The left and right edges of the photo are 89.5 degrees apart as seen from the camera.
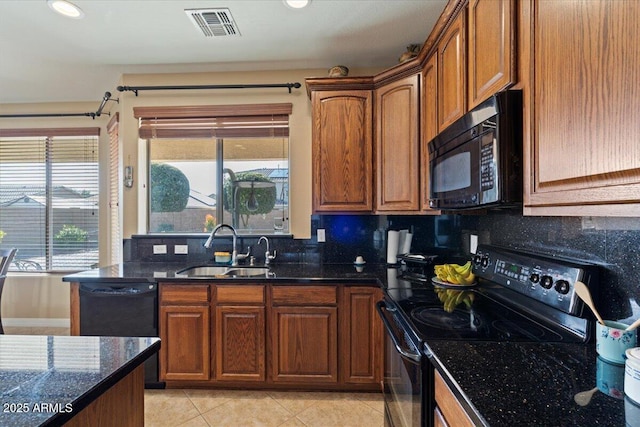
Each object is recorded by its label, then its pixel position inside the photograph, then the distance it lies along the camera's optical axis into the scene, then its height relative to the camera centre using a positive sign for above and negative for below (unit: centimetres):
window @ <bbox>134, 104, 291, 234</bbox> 296 +27
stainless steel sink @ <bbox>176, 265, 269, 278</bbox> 265 -49
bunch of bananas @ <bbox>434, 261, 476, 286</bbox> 182 -36
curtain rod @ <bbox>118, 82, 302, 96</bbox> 280 +111
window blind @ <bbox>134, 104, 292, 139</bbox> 286 +80
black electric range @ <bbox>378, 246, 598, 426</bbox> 108 -42
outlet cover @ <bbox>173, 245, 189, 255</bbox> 285 -32
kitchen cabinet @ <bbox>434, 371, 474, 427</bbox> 82 -55
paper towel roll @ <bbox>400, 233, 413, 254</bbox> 260 -25
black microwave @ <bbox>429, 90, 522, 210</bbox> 105 +21
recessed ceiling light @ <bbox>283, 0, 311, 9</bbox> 196 +129
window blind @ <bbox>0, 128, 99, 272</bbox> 366 +15
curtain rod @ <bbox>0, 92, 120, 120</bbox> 356 +109
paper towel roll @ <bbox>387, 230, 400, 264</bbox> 260 -27
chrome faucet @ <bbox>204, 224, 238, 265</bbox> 268 -23
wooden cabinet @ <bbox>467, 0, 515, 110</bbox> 110 +63
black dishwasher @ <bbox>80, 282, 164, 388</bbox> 225 -66
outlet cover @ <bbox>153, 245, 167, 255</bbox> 286 -32
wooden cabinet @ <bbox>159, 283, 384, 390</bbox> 224 -86
